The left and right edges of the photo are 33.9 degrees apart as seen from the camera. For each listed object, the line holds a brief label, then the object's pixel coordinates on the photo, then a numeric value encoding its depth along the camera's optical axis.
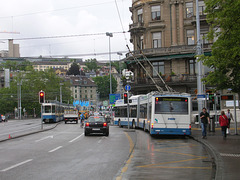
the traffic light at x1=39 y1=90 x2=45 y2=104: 35.09
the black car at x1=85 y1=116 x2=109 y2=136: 26.67
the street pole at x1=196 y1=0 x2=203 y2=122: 28.58
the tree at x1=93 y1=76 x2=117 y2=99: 165.62
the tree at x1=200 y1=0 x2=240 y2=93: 16.64
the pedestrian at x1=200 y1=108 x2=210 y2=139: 23.12
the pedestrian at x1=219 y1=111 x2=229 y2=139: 23.11
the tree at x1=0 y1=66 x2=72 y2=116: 112.19
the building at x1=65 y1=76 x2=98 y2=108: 177.75
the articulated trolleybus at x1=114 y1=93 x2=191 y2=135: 24.73
